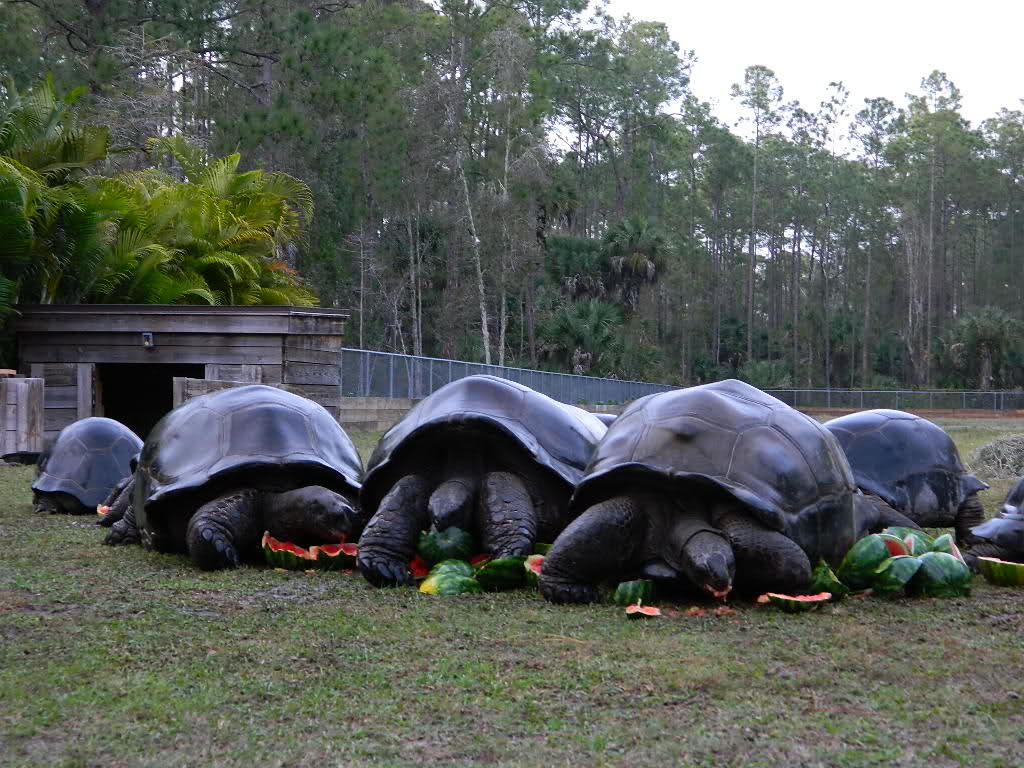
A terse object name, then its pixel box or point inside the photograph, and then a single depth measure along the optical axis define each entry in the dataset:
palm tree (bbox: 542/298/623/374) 43.38
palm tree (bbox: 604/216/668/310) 46.62
